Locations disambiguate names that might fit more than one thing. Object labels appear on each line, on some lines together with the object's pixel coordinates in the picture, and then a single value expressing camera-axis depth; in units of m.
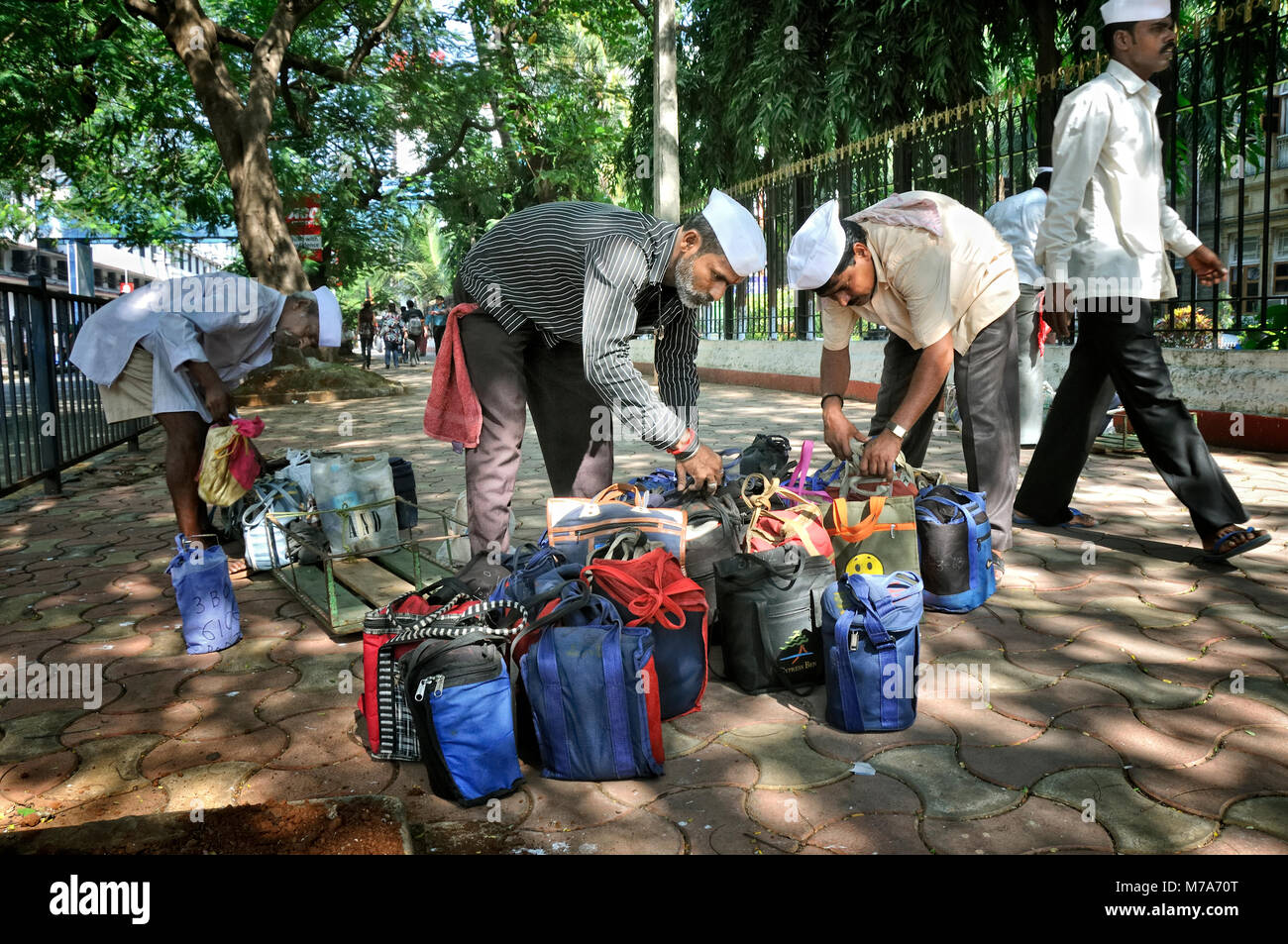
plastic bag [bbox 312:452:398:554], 4.51
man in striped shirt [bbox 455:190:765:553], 3.11
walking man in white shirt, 4.09
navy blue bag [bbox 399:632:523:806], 2.43
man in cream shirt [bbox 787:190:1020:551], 3.76
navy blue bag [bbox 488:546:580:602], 2.85
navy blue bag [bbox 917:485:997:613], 3.64
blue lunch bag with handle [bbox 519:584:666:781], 2.49
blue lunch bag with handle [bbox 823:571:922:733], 2.73
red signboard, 17.56
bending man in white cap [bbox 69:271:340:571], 4.73
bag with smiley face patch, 3.55
